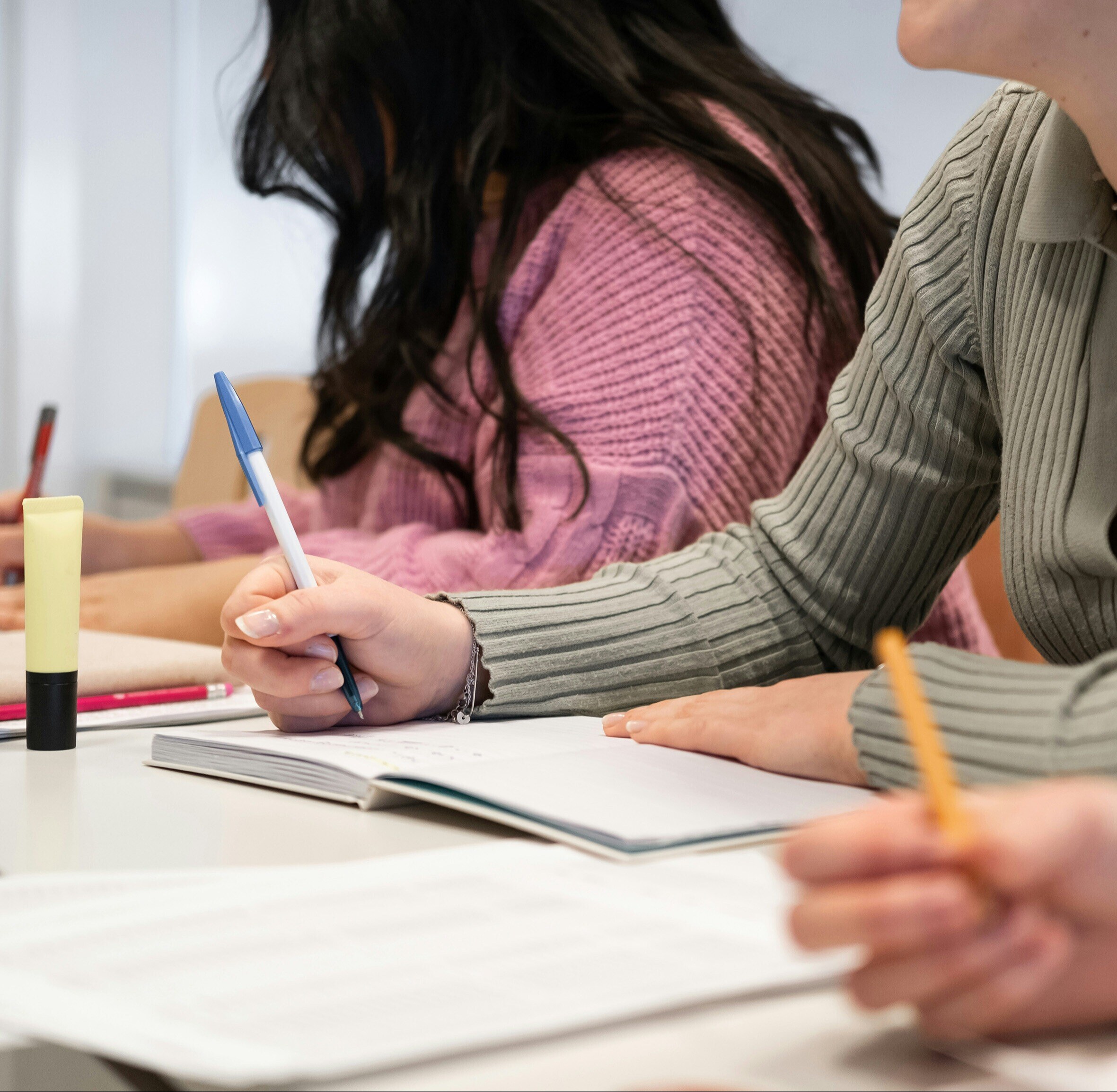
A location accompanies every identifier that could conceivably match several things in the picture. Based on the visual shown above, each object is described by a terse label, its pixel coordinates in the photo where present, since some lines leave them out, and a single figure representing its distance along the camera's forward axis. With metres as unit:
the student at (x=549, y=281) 1.71
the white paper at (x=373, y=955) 1.05
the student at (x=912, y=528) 1.34
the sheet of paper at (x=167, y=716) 1.48
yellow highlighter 1.41
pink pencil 1.52
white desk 1.04
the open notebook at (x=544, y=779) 1.25
